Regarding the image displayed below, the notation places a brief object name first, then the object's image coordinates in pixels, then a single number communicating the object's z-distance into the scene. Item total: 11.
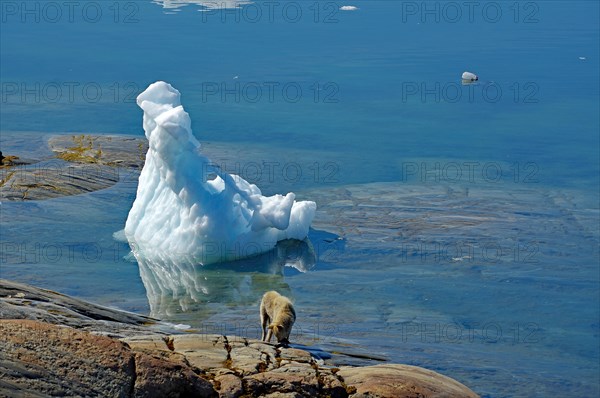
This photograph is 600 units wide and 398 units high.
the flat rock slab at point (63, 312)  17.72
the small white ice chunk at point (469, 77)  56.28
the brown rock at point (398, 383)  15.52
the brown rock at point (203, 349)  15.77
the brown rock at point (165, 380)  14.02
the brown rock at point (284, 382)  15.04
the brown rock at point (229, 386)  14.69
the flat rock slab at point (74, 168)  36.87
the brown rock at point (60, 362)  13.12
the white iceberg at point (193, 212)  31.25
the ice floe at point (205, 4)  80.81
